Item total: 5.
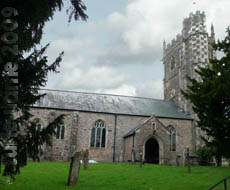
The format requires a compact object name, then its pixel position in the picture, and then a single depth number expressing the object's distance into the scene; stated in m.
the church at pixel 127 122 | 23.92
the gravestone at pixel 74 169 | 8.96
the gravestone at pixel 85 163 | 14.77
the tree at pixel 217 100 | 10.10
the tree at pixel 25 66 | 5.26
